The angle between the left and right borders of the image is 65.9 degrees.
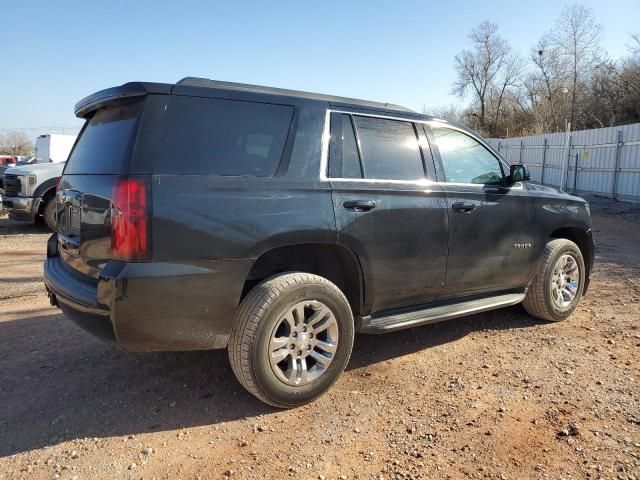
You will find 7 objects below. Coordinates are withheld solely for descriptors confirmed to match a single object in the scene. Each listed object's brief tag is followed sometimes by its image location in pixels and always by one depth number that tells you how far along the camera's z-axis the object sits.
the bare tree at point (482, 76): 55.12
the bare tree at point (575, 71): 39.28
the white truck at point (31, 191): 10.09
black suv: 2.63
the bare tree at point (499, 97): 53.56
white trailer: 15.66
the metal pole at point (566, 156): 19.98
